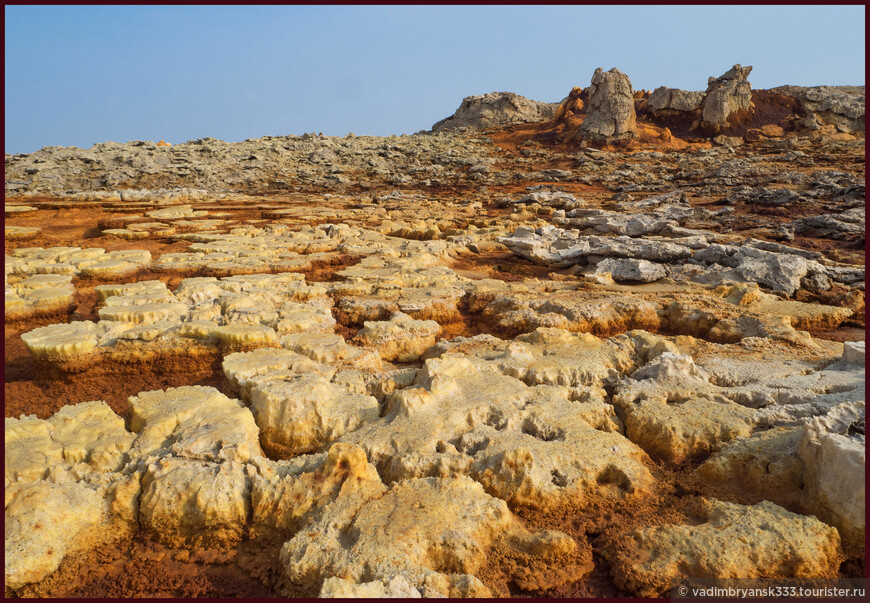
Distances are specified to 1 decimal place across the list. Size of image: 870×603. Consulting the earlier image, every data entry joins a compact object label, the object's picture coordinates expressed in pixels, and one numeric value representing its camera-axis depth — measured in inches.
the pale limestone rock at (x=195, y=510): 83.9
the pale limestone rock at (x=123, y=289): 193.8
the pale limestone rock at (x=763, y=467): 86.5
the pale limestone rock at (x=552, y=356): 125.6
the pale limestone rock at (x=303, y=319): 161.2
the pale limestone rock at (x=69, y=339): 138.3
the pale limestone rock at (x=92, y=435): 94.1
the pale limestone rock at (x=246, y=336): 147.9
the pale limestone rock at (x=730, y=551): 70.8
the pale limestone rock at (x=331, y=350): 140.5
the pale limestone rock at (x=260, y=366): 123.3
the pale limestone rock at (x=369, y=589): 63.6
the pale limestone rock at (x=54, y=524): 72.9
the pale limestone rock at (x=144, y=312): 161.6
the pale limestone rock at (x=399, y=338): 157.0
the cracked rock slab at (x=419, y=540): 69.7
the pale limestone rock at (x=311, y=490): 82.9
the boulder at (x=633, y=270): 239.3
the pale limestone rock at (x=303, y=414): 108.4
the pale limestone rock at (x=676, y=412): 99.9
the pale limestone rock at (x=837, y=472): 74.6
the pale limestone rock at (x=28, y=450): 86.6
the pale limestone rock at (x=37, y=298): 181.8
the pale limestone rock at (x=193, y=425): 94.6
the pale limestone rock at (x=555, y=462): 87.7
